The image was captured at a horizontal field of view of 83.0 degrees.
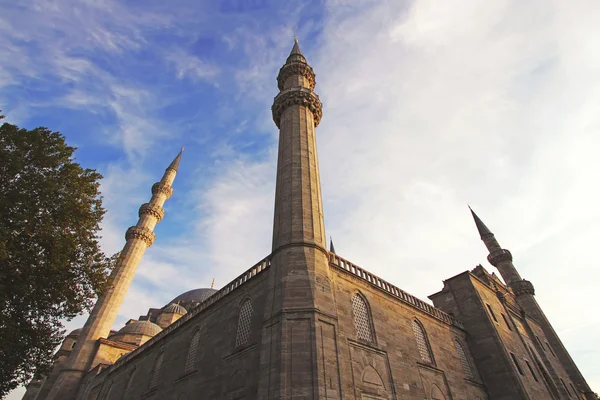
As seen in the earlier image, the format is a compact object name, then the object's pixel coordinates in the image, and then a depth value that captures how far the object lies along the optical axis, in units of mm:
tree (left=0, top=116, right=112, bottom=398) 9523
